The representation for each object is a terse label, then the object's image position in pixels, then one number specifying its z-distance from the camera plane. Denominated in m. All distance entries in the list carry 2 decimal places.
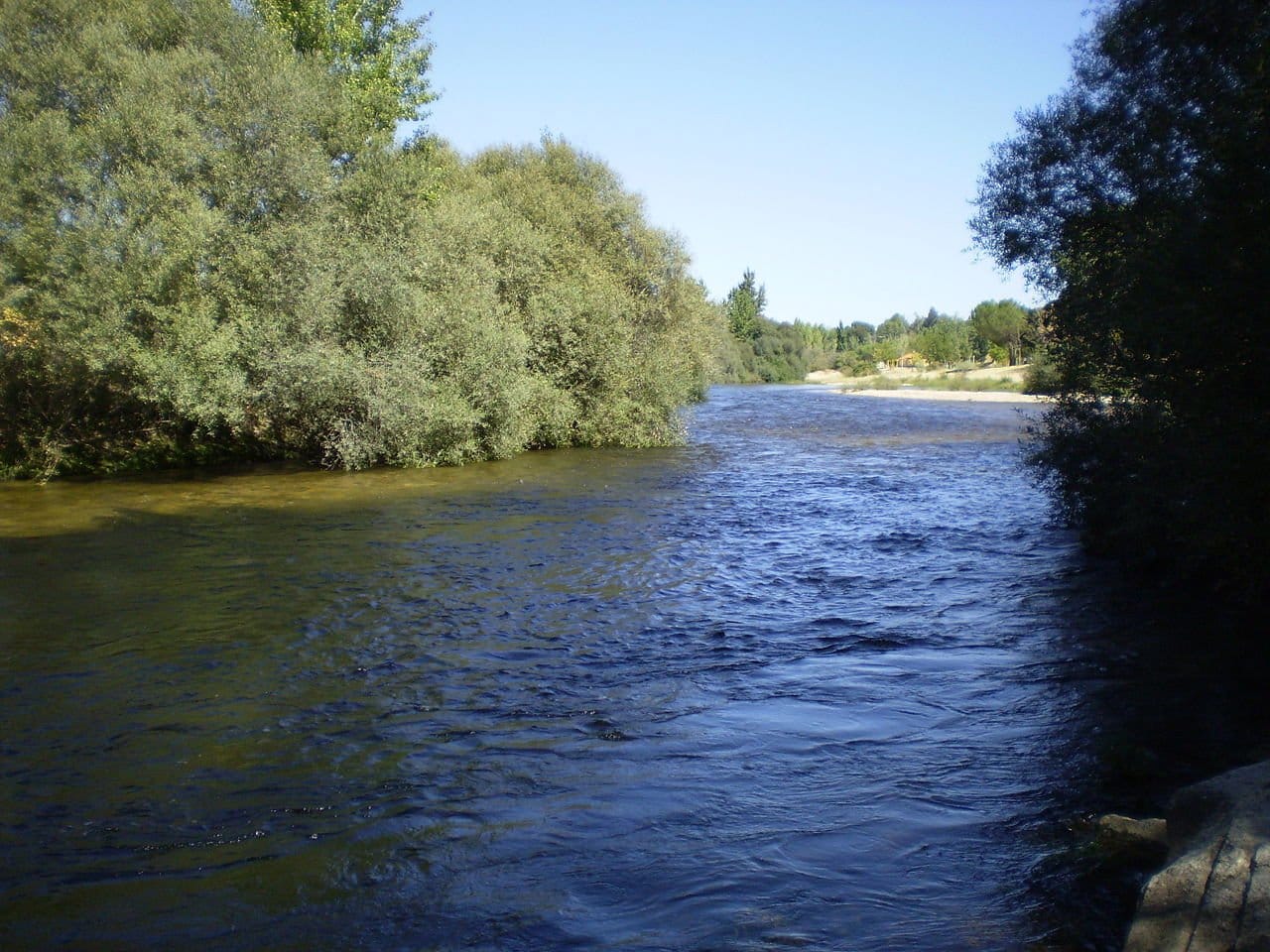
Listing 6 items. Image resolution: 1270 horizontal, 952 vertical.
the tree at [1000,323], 111.00
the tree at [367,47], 32.53
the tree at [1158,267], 8.79
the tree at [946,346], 134.88
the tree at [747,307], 145.62
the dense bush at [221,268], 24.16
